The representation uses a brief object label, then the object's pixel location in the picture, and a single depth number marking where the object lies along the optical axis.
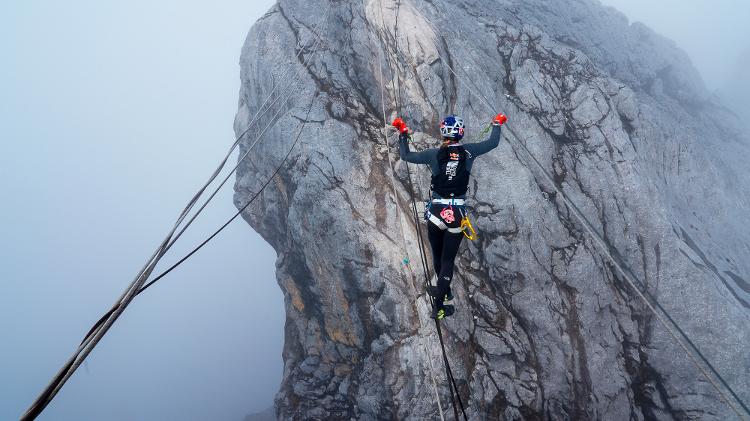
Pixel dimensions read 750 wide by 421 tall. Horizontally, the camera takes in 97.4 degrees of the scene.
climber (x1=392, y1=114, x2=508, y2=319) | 8.32
